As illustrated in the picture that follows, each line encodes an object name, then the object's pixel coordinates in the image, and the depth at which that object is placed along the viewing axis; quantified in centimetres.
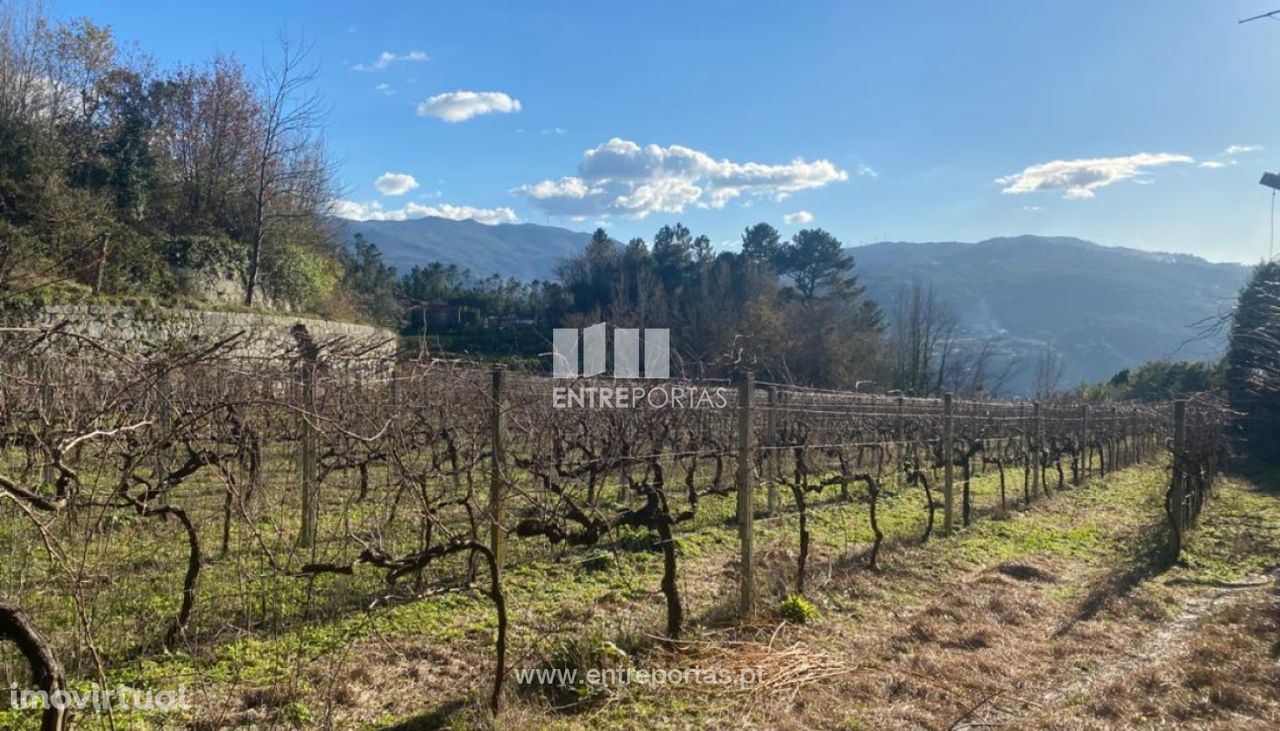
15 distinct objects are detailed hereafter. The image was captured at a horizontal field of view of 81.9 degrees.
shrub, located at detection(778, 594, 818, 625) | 439
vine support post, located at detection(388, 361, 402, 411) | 589
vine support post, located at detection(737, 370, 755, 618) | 432
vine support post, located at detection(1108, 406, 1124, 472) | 1523
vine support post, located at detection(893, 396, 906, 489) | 1117
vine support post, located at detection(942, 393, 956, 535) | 759
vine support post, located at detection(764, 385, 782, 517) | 772
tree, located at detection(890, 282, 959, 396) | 3291
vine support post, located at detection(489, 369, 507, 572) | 413
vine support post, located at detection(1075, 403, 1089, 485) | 1272
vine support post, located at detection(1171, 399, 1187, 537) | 681
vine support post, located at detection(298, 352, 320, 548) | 501
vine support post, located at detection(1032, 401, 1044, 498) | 1003
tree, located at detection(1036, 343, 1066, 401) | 3530
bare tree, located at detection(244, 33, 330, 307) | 1845
